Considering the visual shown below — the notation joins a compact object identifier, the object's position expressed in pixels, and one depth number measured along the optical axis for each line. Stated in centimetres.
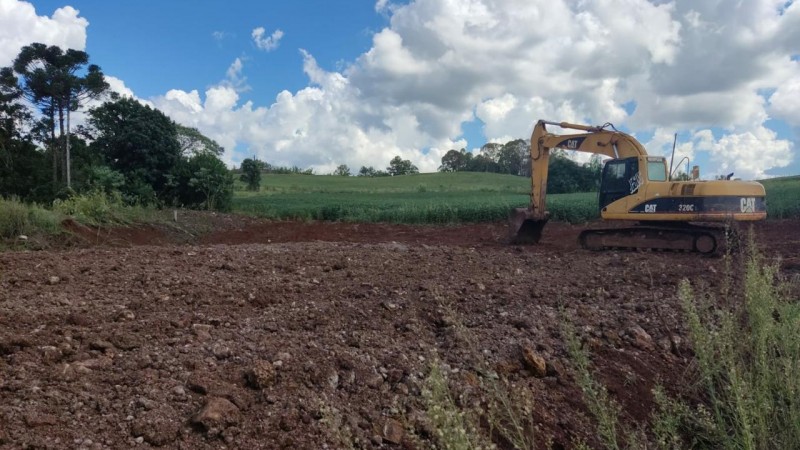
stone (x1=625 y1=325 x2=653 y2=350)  481
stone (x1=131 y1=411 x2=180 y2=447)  279
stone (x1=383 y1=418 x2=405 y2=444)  302
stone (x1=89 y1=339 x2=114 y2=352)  371
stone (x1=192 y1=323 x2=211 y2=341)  403
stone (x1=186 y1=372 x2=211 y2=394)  321
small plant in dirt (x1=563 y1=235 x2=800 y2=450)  281
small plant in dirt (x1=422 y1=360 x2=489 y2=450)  195
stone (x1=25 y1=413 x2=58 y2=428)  276
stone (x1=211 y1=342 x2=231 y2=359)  368
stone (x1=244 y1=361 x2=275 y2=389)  331
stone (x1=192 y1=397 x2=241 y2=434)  289
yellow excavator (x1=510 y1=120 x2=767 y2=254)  1074
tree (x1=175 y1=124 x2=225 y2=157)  4981
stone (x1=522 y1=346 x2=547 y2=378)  401
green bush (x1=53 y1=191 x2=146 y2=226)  1273
